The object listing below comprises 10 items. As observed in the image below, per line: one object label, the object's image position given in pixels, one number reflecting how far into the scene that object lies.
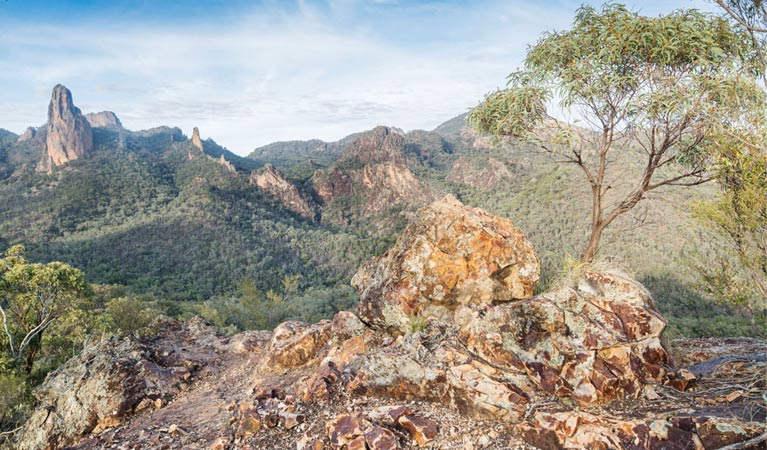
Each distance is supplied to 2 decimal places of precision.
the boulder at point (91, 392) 6.70
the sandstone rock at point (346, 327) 8.14
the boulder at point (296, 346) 8.06
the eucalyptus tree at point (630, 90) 6.20
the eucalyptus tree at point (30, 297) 10.24
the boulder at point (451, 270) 7.10
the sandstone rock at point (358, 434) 4.52
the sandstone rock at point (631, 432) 3.84
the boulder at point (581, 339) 5.05
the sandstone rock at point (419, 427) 4.64
